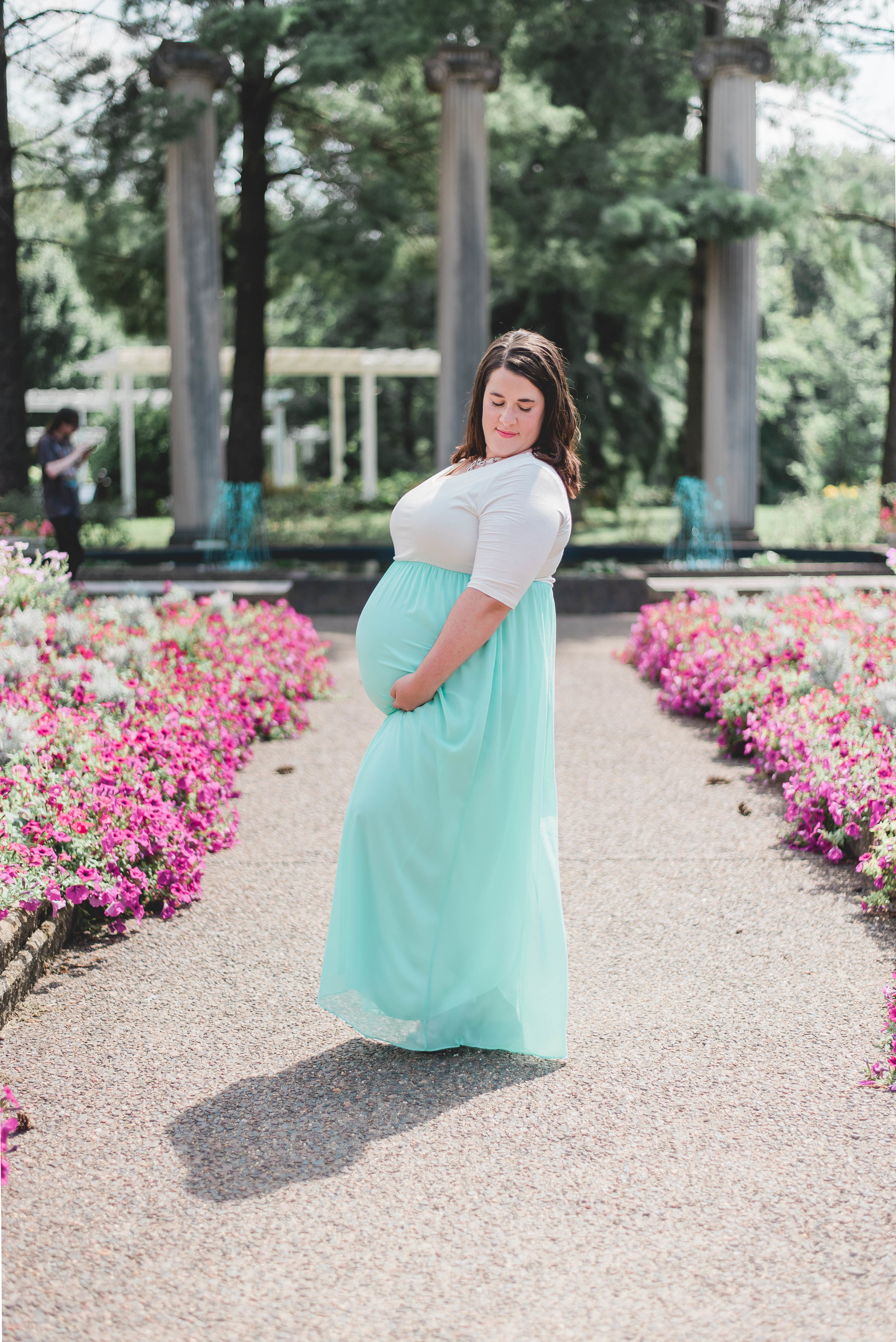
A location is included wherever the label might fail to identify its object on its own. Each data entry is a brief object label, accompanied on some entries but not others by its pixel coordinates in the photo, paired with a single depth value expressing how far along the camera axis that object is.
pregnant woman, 2.85
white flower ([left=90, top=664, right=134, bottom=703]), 5.39
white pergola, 25.59
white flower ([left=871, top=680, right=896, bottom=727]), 4.84
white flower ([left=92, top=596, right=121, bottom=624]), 7.28
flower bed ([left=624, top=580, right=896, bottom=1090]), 4.52
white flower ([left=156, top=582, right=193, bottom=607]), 8.04
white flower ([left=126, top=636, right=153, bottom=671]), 6.44
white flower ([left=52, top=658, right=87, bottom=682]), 5.67
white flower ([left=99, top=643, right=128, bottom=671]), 6.19
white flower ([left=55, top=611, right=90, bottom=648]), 6.52
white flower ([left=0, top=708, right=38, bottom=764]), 4.45
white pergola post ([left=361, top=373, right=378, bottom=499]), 26.94
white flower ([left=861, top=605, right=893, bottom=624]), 6.31
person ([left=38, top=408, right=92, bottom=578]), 10.51
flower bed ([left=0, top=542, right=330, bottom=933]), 3.96
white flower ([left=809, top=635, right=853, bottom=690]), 6.07
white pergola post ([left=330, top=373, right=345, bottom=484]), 27.92
